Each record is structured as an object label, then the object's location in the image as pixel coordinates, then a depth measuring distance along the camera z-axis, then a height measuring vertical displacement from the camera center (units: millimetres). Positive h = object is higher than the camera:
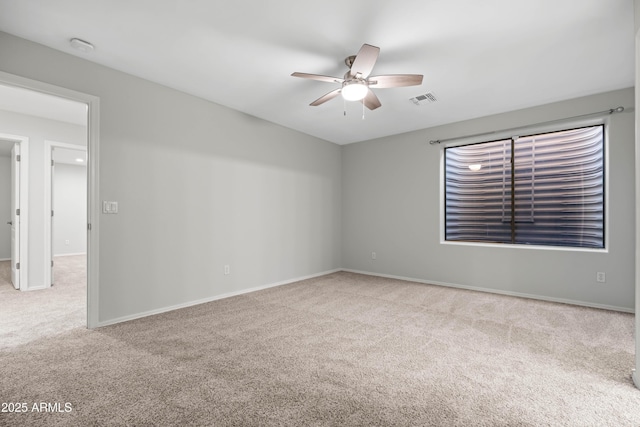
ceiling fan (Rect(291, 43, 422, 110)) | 2436 +1166
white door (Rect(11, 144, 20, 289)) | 4207 +2
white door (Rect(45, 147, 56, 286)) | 4379 -244
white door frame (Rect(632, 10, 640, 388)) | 1866 +64
